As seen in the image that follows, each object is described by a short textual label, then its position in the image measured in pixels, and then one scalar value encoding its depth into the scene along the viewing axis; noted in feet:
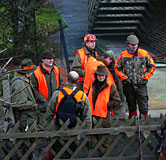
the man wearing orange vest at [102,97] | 44.97
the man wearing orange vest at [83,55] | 52.48
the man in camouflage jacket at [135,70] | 51.67
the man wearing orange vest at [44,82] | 46.79
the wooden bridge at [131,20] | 79.22
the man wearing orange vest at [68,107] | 38.63
